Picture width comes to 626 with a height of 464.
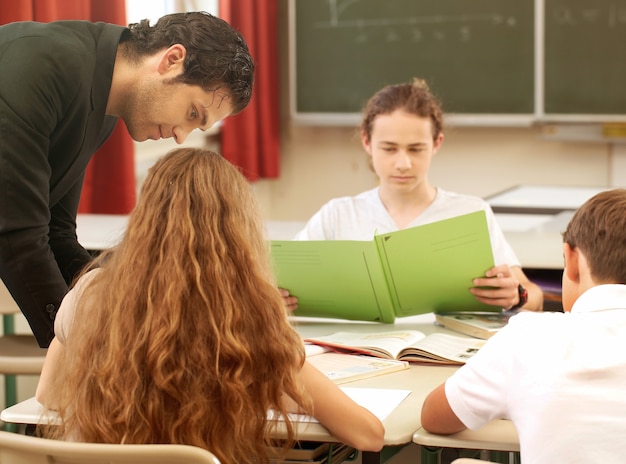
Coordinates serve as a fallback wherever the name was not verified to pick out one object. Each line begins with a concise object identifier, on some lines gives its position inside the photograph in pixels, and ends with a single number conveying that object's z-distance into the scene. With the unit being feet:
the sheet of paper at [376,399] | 8.30
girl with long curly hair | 7.78
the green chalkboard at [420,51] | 19.41
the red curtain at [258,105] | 19.00
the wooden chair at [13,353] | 11.05
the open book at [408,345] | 9.50
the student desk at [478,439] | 8.10
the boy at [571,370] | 7.60
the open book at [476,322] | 10.04
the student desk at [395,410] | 8.20
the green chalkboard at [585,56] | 18.59
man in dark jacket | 8.68
